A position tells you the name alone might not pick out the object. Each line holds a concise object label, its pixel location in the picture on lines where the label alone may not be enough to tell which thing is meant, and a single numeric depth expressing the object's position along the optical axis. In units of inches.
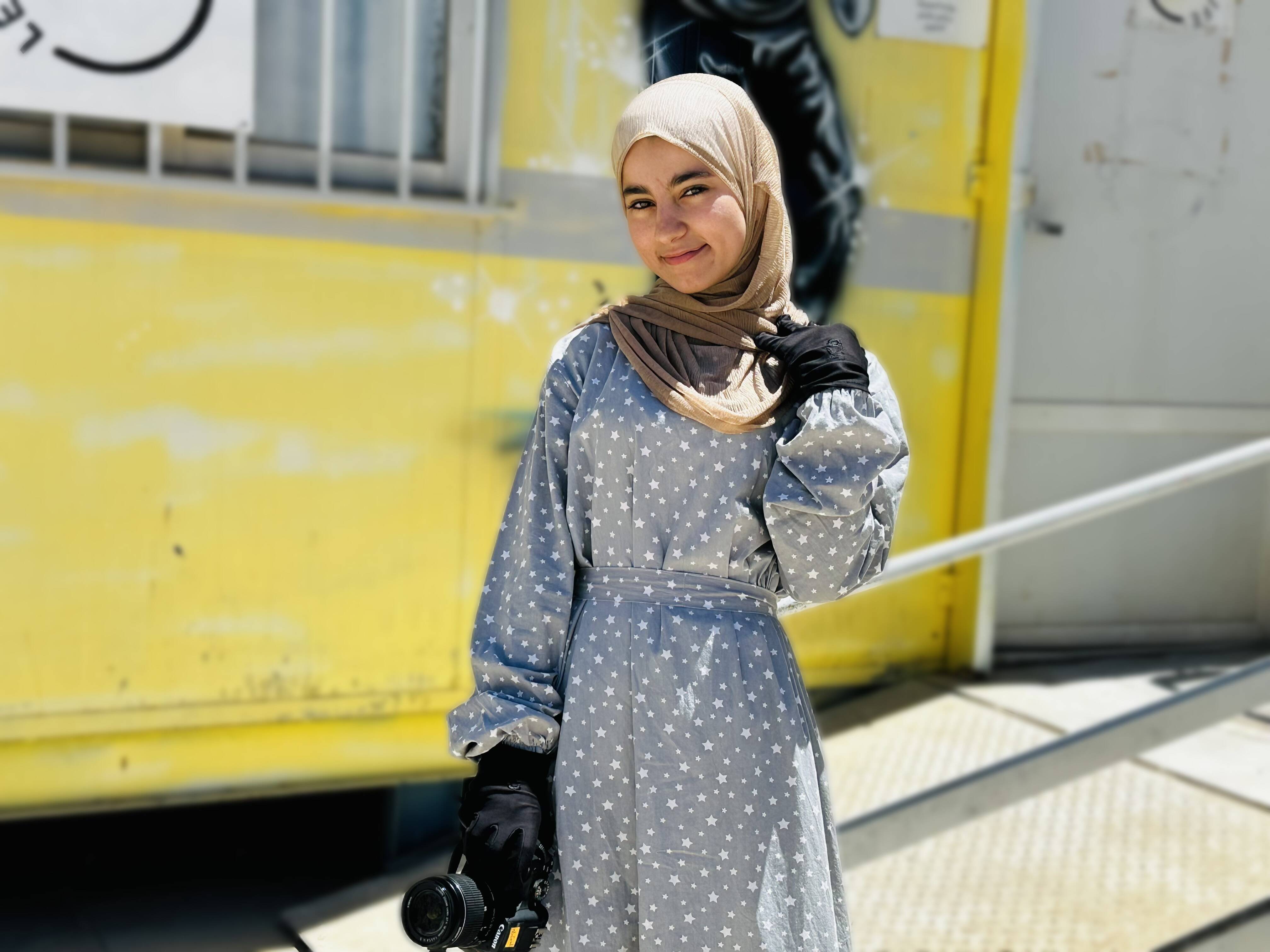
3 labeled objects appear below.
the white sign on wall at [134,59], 121.4
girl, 62.7
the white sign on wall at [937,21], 164.9
